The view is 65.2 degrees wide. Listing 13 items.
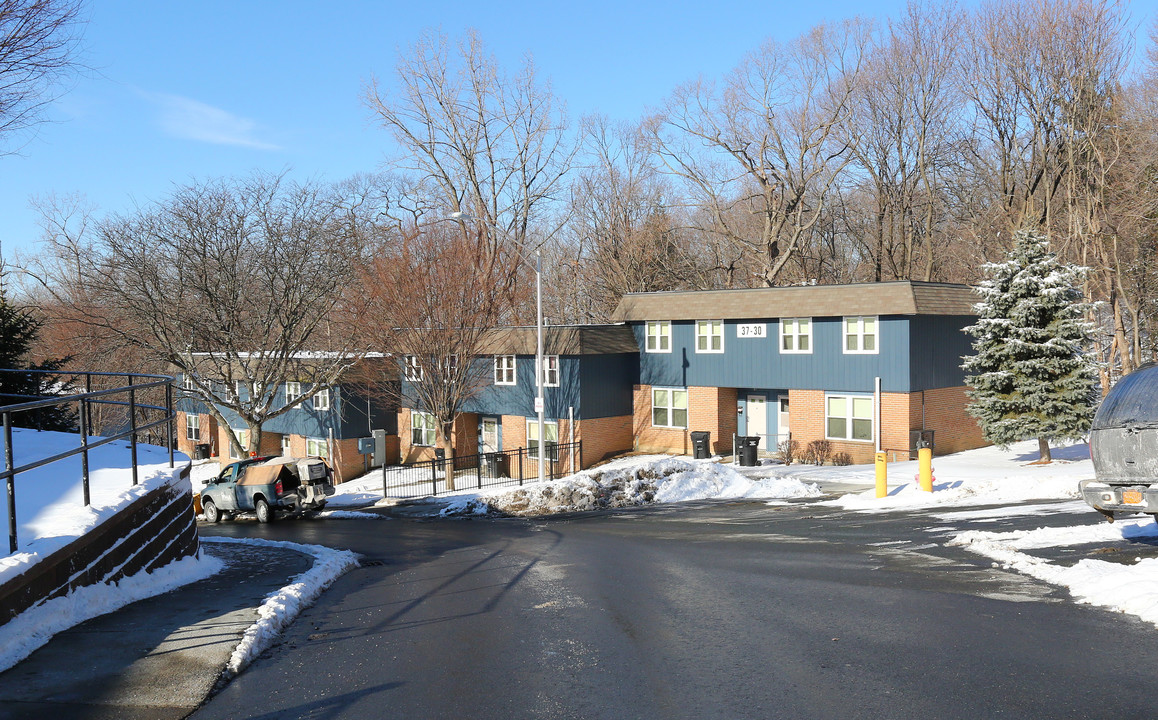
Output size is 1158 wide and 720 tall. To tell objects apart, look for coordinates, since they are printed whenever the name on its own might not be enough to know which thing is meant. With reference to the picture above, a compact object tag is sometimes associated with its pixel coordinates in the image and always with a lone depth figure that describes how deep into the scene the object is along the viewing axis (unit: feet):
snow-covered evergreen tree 85.20
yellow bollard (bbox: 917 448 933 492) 64.59
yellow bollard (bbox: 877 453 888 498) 64.64
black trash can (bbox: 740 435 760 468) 102.12
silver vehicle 30.81
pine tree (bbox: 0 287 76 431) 69.36
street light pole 88.28
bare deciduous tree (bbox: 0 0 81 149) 39.68
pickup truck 80.43
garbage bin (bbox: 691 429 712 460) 112.78
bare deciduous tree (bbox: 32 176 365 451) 108.27
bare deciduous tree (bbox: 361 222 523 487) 107.65
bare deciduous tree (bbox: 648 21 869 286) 165.89
